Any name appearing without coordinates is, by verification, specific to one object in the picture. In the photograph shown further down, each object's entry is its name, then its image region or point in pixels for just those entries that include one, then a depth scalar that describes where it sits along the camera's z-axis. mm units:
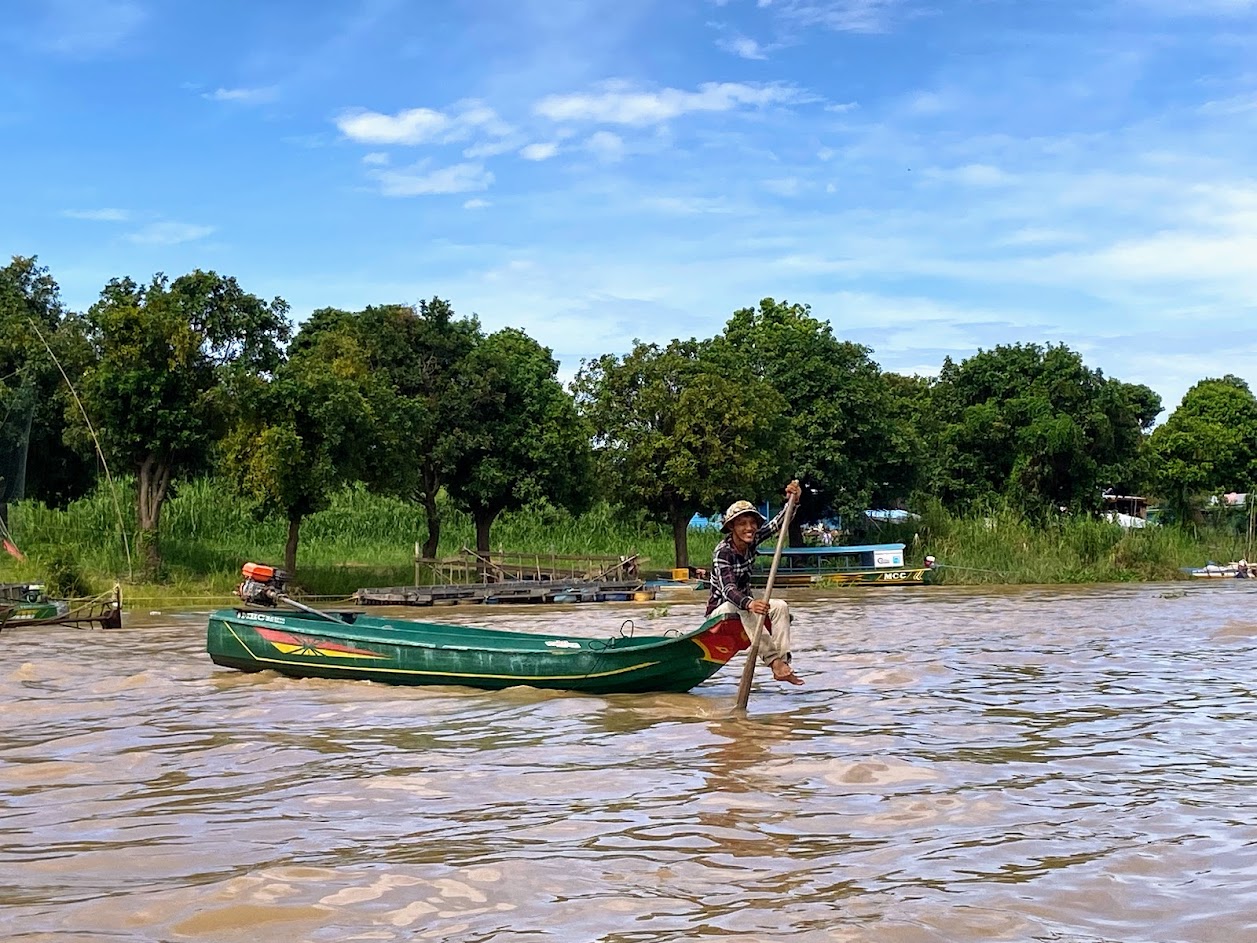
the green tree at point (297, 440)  29000
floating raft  28844
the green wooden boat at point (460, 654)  10711
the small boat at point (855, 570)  34688
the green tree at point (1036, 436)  40031
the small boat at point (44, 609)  19047
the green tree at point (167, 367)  28688
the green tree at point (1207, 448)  46281
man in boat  10008
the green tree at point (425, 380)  32906
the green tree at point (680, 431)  34438
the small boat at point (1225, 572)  35250
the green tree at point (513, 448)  34500
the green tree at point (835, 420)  37656
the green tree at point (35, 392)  27359
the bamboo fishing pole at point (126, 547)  26159
